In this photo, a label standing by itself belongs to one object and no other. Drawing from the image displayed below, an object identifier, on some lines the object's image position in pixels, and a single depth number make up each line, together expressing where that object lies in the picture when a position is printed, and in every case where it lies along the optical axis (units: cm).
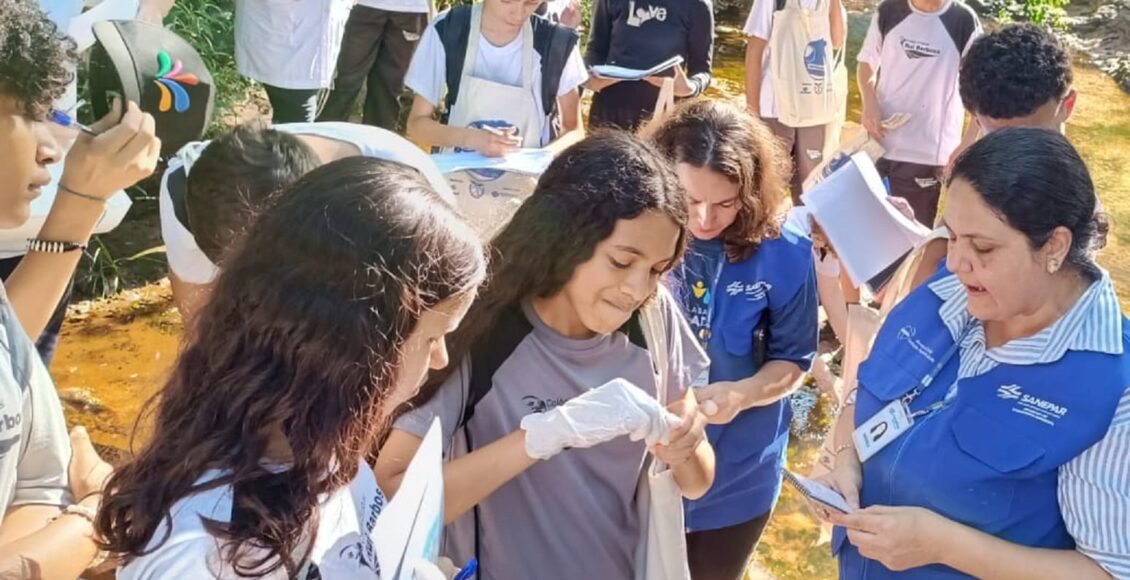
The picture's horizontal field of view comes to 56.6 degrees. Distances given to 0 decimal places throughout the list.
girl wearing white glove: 178
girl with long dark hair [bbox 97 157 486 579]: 113
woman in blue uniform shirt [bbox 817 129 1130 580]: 174
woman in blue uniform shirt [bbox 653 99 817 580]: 229
